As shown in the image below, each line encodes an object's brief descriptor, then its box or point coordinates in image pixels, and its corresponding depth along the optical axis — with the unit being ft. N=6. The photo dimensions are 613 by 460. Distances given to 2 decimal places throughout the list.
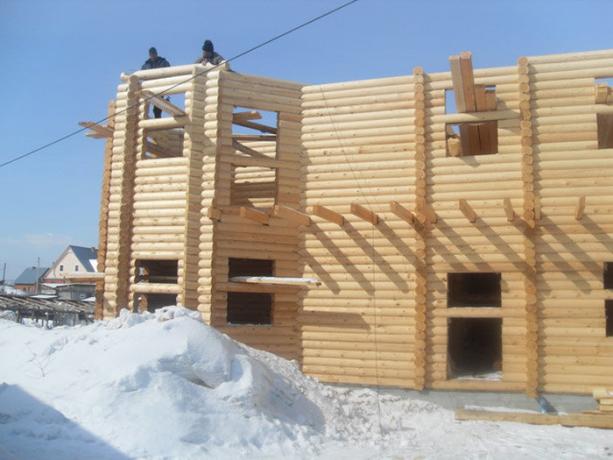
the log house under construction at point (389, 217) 43.42
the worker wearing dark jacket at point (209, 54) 54.54
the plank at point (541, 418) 38.29
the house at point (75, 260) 221.87
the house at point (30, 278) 238.07
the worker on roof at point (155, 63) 57.36
